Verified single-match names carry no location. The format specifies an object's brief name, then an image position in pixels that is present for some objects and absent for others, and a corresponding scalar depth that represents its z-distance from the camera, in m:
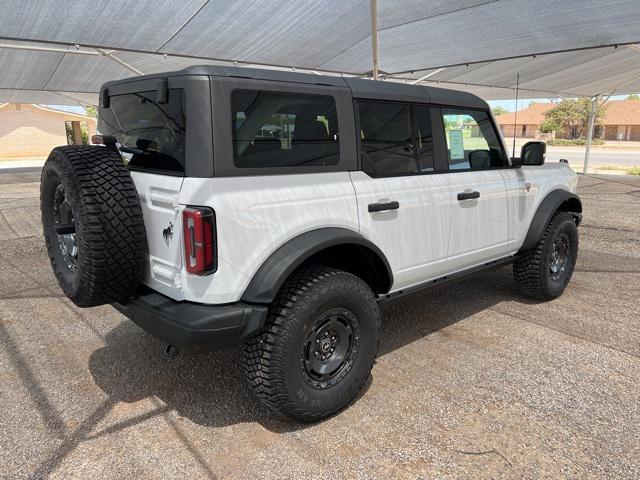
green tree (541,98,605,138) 60.75
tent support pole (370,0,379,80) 6.95
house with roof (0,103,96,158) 35.97
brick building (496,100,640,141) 63.69
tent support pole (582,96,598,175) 18.12
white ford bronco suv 2.30
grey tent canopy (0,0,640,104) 7.66
